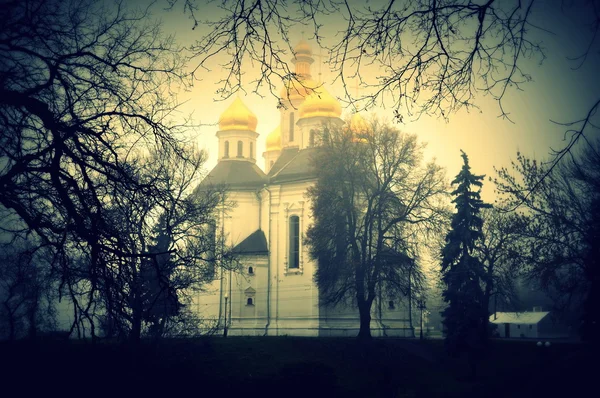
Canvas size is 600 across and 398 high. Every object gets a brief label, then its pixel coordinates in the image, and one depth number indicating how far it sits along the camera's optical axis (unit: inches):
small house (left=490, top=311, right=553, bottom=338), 2237.9
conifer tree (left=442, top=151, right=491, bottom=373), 1088.8
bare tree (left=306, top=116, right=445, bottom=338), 1144.2
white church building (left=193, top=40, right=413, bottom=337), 1519.4
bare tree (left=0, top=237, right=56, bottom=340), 266.1
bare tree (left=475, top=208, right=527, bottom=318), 912.9
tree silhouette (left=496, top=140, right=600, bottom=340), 812.6
